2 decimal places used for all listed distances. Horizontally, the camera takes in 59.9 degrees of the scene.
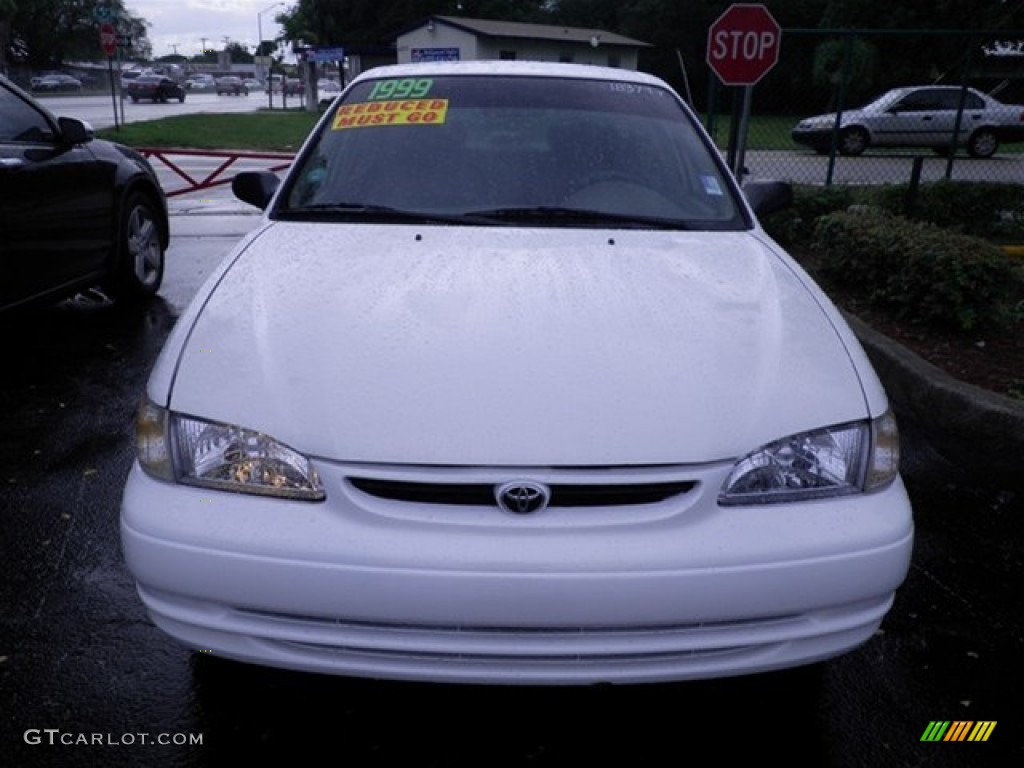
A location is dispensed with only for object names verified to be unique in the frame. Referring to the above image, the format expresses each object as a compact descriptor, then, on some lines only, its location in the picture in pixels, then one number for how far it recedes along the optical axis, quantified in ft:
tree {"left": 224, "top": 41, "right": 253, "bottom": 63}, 433.48
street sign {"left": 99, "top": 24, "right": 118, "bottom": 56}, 67.31
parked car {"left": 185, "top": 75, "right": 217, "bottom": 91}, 253.47
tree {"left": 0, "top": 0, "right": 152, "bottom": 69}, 237.66
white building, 133.69
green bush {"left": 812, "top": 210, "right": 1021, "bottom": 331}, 15.69
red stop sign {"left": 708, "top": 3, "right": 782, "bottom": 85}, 23.02
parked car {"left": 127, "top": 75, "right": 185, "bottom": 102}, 157.28
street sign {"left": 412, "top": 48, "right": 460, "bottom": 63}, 94.58
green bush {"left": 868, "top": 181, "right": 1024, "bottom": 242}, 26.17
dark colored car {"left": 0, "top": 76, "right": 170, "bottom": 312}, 14.53
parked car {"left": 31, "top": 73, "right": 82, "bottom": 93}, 187.93
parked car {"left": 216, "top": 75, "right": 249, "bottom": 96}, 233.86
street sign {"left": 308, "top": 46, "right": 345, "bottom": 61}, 119.55
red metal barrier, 33.63
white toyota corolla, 5.72
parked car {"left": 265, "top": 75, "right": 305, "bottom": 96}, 157.99
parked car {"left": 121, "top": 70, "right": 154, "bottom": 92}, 169.54
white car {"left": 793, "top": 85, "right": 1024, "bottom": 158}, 55.62
